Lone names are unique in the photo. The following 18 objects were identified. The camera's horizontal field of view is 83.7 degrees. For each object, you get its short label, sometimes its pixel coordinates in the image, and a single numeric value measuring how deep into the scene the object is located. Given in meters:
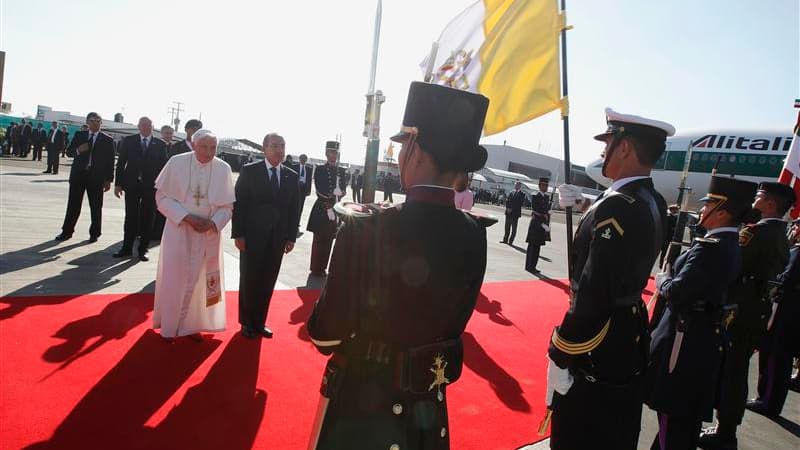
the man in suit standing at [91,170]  7.50
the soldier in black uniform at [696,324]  2.88
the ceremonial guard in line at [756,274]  3.77
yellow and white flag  3.04
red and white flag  5.71
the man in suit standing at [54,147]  17.80
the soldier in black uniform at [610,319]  2.03
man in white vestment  4.07
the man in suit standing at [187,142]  5.70
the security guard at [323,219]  7.49
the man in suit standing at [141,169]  7.36
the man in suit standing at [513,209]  14.62
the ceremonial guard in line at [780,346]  4.42
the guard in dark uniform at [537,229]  10.77
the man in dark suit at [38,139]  24.33
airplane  15.16
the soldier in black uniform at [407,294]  1.51
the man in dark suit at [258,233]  4.54
